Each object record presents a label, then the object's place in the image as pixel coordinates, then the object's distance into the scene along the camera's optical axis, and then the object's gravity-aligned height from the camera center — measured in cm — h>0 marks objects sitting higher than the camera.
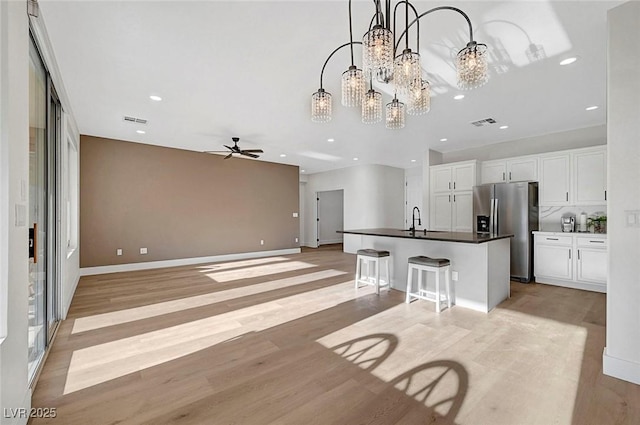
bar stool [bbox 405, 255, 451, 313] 360 -81
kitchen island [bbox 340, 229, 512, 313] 359 -64
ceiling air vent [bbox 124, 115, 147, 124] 470 +152
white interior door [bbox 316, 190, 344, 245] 1116 -16
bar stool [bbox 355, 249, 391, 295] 438 -89
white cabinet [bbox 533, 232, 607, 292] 442 -77
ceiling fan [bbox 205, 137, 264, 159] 572 +122
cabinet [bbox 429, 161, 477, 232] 602 +34
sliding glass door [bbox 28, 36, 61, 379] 229 +7
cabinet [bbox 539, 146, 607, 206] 463 +57
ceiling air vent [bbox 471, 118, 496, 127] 470 +148
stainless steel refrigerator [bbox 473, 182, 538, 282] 511 -8
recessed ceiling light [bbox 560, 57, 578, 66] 289 +151
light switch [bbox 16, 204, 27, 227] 161 -1
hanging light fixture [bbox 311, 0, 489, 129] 176 +95
